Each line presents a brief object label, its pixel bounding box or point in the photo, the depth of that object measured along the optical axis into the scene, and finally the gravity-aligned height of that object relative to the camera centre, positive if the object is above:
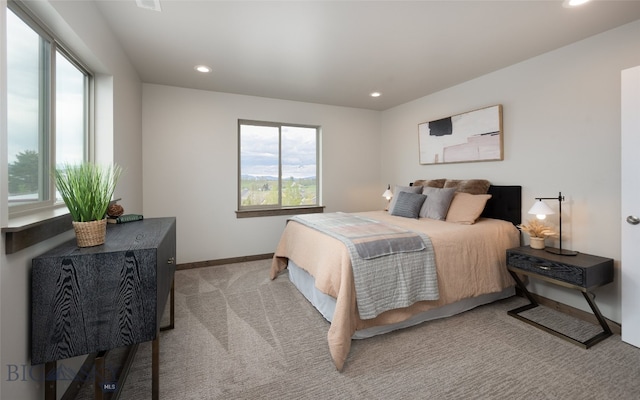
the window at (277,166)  4.25 +0.55
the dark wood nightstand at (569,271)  2.10 -0.59
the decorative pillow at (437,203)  3.20 -0.04
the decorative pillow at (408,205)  3.38 -0.07
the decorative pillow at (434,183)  3.74 +0.24
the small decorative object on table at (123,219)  2.02 -0.14
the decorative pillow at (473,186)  3.23 +0.17
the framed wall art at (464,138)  3.20 +0.81
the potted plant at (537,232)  2.55 -0.31
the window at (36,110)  1.34 +0.51
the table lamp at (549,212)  2.46 -0.11
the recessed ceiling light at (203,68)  3.07 +1.50
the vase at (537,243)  2.57 -0.41
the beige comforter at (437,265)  1.98 -0.58
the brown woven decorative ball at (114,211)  1.97 -0.08
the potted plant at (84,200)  1.37 +0.00
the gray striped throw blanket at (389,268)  2.06 -0.54
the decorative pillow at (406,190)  3.69 +0.12
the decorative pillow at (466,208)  2.94 -0.09
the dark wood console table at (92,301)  1.22 -0.46
